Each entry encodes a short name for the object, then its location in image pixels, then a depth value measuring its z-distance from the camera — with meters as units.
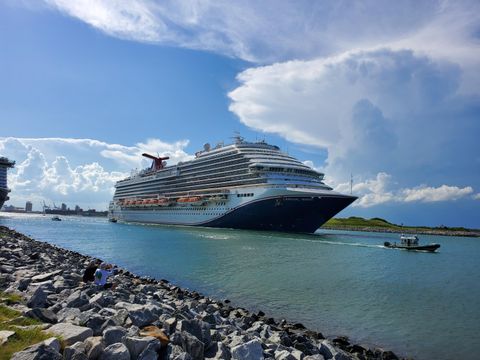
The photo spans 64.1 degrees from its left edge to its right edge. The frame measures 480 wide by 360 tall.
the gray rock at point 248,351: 7.35
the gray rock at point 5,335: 5.82
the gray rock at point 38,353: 5.25
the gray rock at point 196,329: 7.71
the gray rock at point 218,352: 7.30
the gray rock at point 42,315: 7.61
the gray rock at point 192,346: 6.98
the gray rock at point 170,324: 7.75
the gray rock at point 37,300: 9.05
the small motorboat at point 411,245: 44.84
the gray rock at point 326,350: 9.39
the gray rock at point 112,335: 6.33
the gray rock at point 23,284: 11.40
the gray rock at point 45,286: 11.01
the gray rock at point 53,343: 5.64
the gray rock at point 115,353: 5.79
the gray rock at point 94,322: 7.23
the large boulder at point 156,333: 6.88
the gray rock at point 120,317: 7.58
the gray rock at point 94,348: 5.80
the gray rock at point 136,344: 6.21
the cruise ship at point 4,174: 87.01
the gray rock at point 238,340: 8.31
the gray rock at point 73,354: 5.58
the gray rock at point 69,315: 7.71
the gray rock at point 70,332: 6.24
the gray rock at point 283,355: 7.78
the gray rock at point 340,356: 9.10
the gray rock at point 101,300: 9.65
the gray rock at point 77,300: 8.98
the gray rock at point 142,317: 7.70
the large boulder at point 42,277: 12.70
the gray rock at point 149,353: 6.12
